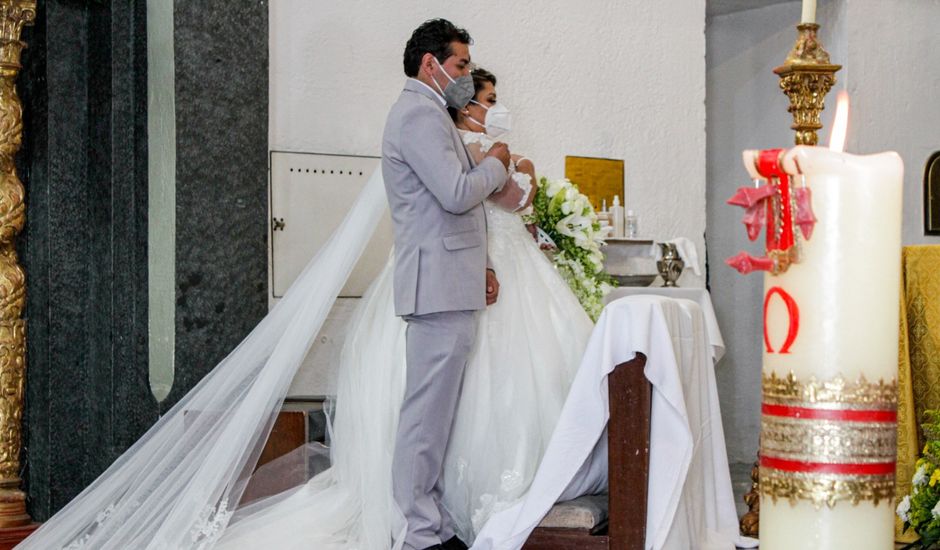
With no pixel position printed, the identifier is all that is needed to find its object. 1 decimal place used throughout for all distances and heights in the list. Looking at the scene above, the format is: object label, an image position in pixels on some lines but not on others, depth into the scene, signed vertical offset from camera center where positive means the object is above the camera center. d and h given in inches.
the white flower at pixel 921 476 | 127.6 -22.3
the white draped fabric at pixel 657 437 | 142.6 -20.6
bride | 151.3 -20.4
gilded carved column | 171.5 +1.3
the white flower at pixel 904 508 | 129.4 -26.2
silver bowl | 243.1 -0.8
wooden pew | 143.5 -22.1
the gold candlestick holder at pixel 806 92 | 141.3 +23.4
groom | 154.3 +0.5
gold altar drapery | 153.0 -10.0
